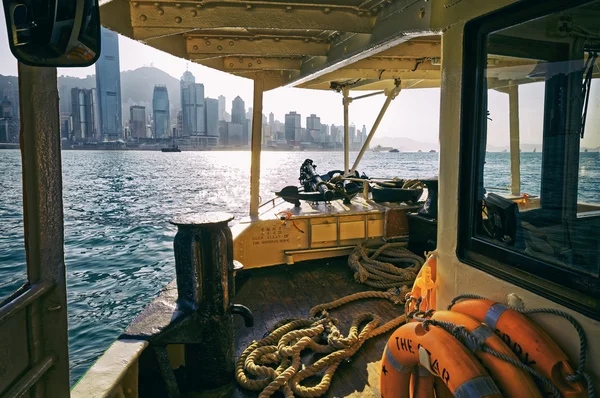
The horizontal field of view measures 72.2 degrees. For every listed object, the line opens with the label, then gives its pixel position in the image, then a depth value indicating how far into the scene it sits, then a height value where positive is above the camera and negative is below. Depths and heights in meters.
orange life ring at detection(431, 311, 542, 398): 1.53 -0.80
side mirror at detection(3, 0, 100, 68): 1.01 +0.33
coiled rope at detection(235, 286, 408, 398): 2.94 -1.55
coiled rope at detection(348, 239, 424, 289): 4.98 -1.36
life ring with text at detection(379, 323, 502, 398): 1.58 -0.85
